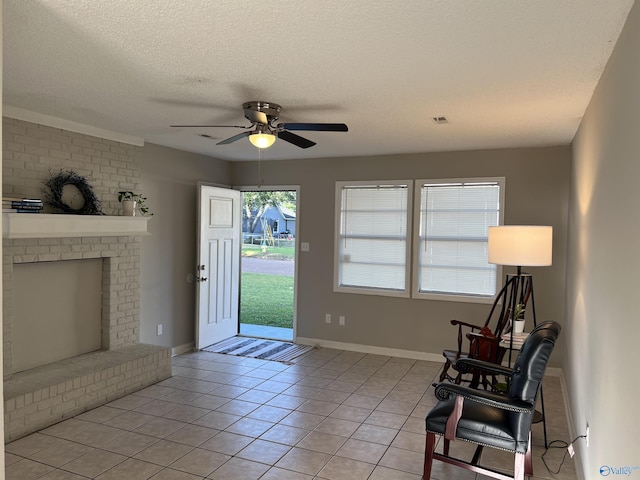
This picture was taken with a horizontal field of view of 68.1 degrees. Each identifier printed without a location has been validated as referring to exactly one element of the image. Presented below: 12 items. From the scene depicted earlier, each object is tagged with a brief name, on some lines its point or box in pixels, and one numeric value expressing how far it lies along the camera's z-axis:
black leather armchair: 2.63
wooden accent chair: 3.92
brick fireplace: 3.55
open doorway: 9.84
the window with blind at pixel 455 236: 5.25
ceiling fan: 3.17
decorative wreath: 4.06
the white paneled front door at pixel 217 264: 5.78
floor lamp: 3.49
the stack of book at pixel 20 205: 3.59
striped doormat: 5.67
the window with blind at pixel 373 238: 5.69
